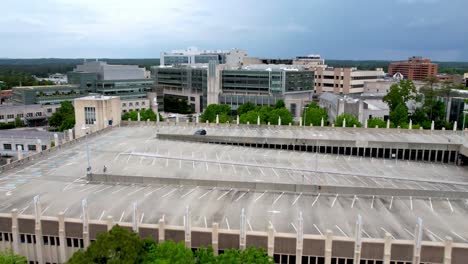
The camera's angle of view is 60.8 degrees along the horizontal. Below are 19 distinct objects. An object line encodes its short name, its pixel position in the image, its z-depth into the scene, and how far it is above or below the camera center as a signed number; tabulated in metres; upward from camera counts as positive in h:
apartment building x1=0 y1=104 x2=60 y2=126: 155.99 -20.25
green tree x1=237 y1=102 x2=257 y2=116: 149.00 -15.91
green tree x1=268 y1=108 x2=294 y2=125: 113.31 -14.39
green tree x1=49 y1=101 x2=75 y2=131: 140.16 -18.14
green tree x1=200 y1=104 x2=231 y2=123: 133.95 -15.82
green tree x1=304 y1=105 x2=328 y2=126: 111.94 -14.11
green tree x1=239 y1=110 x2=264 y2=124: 110.75 -14.52
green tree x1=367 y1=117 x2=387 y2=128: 102.20 -14.25
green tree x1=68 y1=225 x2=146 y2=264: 30.45 -14.33
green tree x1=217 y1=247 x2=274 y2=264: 31.08 -14.96
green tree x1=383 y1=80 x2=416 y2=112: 130.62 -8.88
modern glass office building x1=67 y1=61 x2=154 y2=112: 177.12 -8.73
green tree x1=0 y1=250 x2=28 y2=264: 31.69 -16.13
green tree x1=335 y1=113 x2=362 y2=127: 102.44 -13.90
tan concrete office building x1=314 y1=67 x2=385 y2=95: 192.38 -6.82
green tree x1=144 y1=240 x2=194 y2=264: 30.92 -14.81
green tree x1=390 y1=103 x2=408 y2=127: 115.62 -13.86
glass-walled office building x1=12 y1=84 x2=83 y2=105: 164.00 -13.50
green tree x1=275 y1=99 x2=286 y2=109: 153.73 -14.65
